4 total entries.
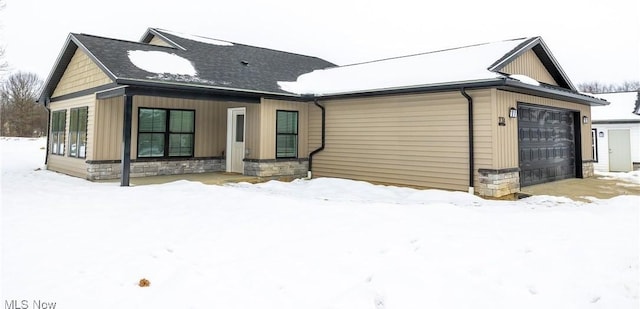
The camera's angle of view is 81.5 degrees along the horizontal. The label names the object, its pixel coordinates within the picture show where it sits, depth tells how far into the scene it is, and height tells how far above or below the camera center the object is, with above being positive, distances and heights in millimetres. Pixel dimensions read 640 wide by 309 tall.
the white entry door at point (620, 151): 14648 +690
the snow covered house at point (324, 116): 8258 +1354
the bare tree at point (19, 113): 32188 +4375
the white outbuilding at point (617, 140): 14734 +1131
